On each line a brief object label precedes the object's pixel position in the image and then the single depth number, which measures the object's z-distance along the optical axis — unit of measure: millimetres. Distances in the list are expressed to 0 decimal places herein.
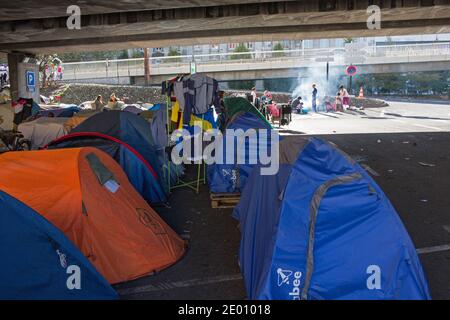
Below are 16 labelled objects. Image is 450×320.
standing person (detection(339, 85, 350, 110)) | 28812
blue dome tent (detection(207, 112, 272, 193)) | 7160
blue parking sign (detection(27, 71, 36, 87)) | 23861
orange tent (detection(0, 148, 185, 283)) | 4637
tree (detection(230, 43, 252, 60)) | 48812
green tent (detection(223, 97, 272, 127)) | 11540
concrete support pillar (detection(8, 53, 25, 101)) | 22953
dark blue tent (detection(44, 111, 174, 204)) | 6852
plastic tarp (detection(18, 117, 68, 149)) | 10012
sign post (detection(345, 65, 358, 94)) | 28203
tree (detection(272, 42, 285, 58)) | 47097
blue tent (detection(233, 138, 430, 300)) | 3709
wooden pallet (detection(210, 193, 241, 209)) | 7410
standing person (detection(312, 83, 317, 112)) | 28394
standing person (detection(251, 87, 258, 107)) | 24873
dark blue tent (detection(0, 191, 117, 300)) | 3766
